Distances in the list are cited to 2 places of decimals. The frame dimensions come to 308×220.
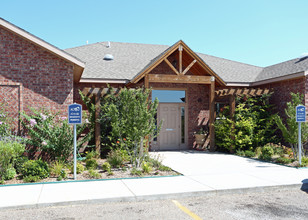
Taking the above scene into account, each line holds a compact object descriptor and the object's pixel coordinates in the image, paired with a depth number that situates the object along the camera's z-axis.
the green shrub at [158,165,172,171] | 8.70
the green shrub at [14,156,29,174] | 8.11
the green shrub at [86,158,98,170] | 8.80
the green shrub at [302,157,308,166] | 9.61
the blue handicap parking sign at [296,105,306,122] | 9.54
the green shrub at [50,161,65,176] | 7.90
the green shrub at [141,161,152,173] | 8.30
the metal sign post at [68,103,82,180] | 7.66
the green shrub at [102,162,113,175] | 8.19
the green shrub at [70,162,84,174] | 8.24
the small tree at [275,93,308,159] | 10.52
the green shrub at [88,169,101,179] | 7.74
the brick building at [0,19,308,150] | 9.46
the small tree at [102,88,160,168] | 8.71
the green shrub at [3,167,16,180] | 7.40
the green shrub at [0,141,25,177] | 7.29
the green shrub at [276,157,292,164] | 10.02
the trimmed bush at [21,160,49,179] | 7.54
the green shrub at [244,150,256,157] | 11.74
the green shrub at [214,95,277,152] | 12.63
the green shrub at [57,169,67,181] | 7.61
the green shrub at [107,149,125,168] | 9.08
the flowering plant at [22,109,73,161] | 9.08
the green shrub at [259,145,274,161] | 10.88
